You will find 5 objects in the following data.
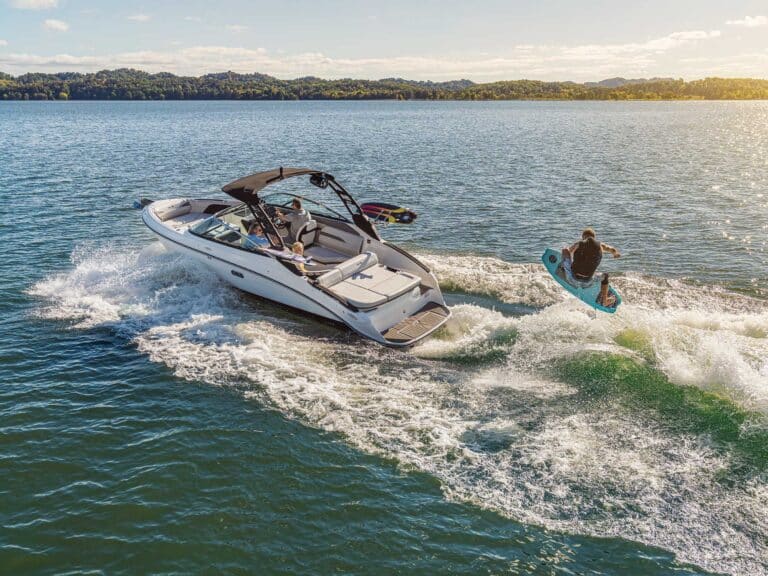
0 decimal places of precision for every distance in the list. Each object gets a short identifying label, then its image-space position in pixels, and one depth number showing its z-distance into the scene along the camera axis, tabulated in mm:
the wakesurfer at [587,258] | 13617
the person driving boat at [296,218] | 17484
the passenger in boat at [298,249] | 15570
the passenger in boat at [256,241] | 15453
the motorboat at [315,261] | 13789
